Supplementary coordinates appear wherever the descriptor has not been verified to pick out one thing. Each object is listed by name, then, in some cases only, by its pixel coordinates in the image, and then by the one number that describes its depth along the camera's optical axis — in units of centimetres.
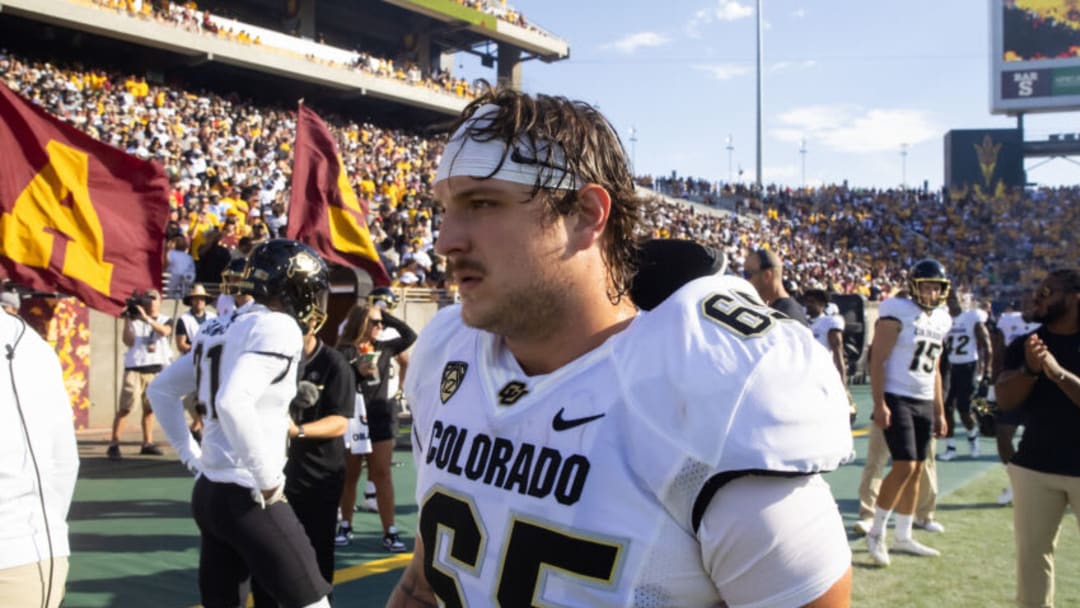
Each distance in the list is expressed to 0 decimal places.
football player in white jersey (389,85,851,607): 128
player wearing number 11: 325
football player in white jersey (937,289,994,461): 998
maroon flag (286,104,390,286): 825
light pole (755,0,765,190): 3941
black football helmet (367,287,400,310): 713
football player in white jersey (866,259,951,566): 571
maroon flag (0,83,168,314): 483
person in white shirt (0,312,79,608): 240
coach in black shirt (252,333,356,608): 412
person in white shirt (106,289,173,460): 914
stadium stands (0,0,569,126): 2641
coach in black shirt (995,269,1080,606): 382
